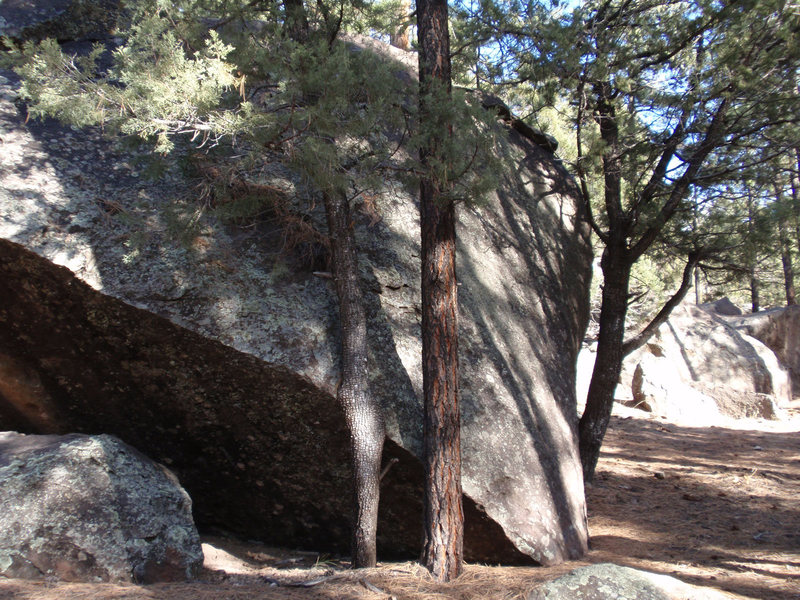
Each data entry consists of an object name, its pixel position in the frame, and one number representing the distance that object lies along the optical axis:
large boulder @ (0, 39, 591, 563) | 4.69
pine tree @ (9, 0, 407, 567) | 3.61
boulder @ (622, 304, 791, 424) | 12.64
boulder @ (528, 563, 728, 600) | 3.63
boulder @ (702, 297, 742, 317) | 18.14
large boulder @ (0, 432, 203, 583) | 3.73
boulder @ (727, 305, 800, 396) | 15.48
